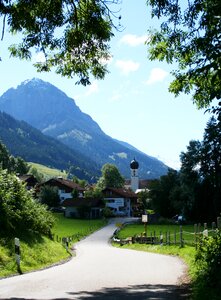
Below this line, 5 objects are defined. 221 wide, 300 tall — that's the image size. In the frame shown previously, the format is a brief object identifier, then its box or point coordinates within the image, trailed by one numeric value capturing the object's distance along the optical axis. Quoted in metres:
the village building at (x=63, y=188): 140.75
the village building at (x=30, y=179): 139.01
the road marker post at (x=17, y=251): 18.22
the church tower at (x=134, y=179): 190.35
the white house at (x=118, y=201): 128.75
